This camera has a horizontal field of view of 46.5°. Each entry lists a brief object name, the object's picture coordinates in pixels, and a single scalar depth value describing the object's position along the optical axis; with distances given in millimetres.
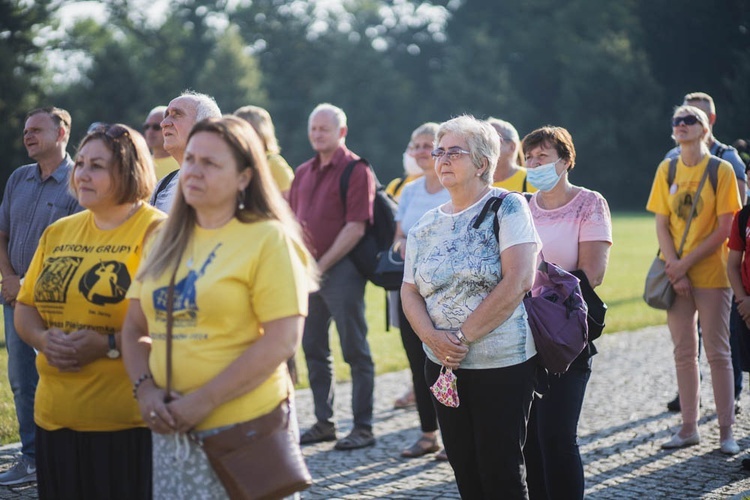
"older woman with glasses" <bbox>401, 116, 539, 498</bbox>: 4020
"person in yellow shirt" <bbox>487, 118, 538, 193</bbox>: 6652
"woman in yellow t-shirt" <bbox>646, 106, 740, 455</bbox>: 6520
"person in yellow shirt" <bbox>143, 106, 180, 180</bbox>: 7703
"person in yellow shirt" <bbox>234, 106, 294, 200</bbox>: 7254
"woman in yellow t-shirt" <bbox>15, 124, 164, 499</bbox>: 3613
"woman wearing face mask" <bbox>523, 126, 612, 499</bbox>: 4609
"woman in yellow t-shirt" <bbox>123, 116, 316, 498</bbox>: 3199
